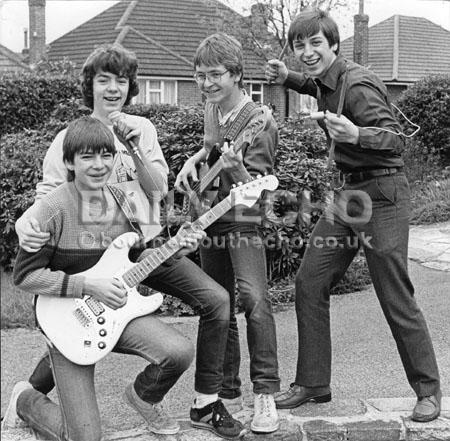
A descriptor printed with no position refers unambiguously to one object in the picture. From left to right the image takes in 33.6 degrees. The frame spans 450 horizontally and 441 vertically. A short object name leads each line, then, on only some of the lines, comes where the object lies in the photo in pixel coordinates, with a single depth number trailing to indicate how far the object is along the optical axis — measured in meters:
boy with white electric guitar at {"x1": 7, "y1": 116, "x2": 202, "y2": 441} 3.87
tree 23.25
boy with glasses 4.20
